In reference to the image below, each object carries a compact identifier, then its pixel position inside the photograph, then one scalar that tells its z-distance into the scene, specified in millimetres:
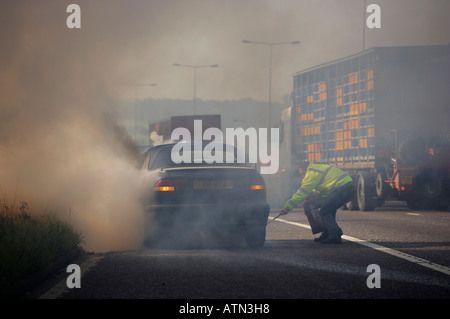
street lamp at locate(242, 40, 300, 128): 40472
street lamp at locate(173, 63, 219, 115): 47312
